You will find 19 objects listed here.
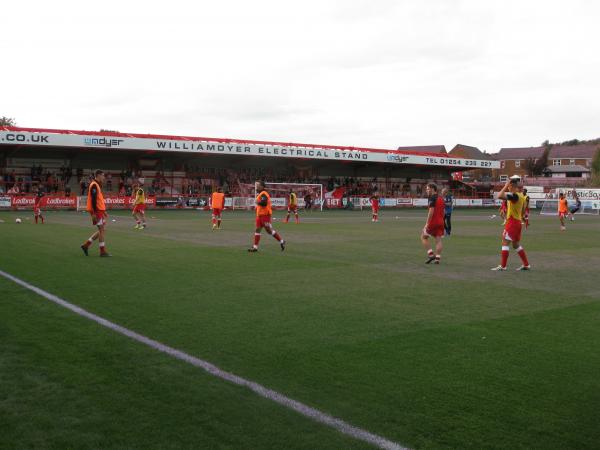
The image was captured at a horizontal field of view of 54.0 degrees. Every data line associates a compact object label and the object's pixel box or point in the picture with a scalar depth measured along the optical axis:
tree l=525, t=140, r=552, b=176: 106.89
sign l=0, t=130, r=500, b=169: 43.88
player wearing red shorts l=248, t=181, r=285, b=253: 15.34
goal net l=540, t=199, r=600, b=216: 52.09
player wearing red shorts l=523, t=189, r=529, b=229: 26.75
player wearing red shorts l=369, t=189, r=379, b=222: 33.32
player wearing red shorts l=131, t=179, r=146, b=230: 23.81
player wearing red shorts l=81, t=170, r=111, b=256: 13.45
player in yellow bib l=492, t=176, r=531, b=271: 12.23
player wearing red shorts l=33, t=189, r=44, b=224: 26.63
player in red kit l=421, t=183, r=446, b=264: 13.30
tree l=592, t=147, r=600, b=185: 98.00
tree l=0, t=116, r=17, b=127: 98.59
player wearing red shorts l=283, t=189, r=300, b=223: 30.54
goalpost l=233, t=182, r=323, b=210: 51.06
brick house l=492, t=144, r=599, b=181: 112.62
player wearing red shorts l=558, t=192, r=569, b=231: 27.95
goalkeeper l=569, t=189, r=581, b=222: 34.75
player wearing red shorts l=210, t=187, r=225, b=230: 24.71
